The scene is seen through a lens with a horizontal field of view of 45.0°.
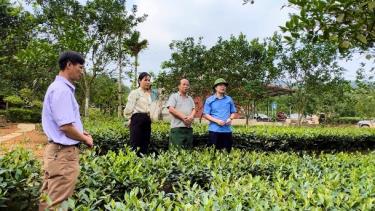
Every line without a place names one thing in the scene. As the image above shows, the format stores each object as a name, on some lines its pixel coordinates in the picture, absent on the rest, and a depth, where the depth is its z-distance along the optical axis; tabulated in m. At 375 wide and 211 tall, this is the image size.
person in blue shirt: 7.22
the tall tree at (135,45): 19.33
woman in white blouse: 7.05
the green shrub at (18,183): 3.68
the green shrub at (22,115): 28.80
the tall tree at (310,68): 21.64
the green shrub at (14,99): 25.42
